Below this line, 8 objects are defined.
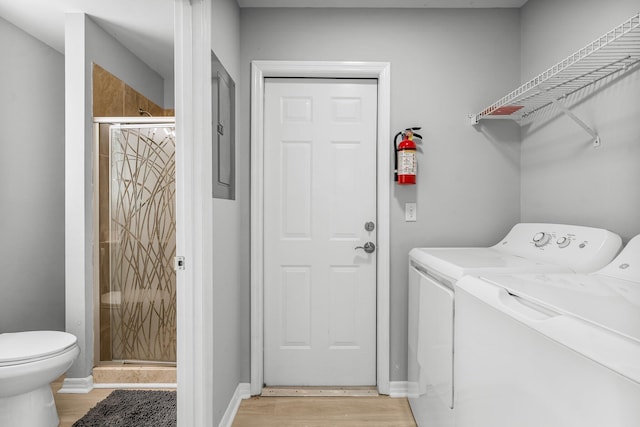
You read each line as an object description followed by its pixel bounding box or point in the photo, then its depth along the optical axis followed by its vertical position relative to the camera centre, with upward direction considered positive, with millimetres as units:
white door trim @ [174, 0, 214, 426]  1562 +27
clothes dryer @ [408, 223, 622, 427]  1464 -286
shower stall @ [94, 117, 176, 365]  2531 -253
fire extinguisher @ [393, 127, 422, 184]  2162 +270
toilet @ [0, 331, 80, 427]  1683 -809
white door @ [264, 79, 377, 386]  2350 -131
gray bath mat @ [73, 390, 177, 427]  1965 -1166
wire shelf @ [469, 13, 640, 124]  1312 +571
